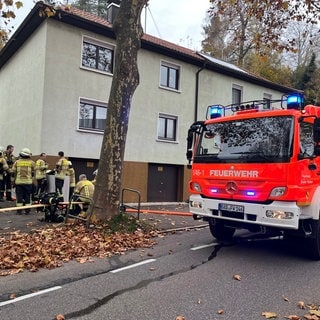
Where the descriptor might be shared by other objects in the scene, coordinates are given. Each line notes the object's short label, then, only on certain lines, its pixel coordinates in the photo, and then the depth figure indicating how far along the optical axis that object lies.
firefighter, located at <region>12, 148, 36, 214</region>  11.30
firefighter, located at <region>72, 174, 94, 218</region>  10.27
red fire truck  6.36
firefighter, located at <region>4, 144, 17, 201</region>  13.98
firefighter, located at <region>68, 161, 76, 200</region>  13.24
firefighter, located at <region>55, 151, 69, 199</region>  12.81
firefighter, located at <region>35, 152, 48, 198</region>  12.88
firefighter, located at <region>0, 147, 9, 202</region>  13.06
